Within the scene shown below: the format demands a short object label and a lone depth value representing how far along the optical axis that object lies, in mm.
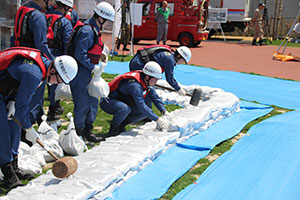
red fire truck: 15148
